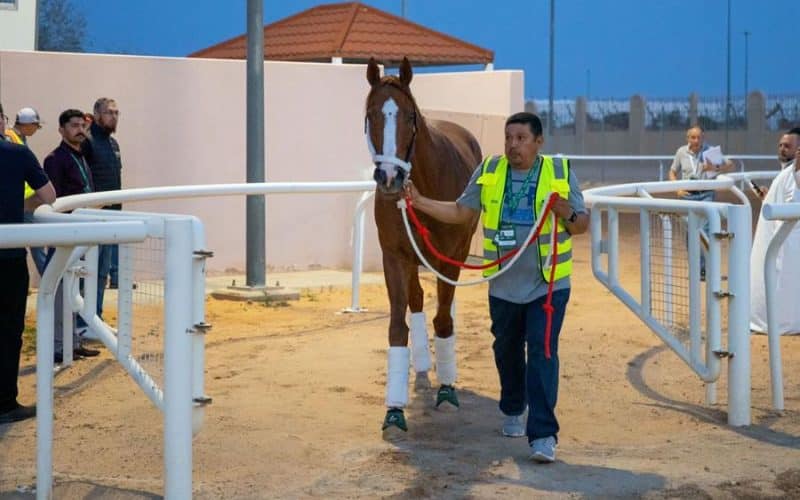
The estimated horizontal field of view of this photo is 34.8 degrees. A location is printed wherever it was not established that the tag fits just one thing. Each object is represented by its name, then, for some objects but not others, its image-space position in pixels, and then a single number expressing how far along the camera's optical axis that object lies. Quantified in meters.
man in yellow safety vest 5.98
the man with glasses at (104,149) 9.70
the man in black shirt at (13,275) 6.57
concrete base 11.74
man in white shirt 13.15
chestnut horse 6.41
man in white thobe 9.58
